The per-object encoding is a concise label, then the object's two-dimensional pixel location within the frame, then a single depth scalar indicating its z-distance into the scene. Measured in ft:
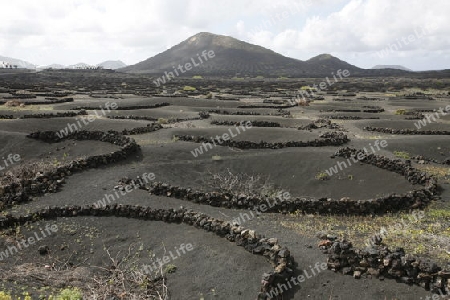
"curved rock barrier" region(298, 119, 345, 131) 101.45
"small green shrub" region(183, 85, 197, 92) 250.45
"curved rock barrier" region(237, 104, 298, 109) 155.22
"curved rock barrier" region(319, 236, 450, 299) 28.48
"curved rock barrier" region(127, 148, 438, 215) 46.03
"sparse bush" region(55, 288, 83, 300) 26.40
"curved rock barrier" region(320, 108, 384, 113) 147.79
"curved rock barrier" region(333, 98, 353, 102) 193.73
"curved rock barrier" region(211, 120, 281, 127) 104.94
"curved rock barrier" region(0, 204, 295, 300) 30.91
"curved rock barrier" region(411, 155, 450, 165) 68.86
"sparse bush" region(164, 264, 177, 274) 35.47
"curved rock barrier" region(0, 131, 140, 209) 50.39
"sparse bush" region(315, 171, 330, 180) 63.52
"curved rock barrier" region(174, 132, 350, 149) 79.15
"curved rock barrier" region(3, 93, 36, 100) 156.14
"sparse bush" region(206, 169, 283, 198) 60.54
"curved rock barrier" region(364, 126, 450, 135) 96.91
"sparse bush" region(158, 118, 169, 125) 110.83
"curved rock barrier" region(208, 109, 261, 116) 130.19
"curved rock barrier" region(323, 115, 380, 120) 126.41
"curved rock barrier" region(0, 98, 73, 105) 143.02
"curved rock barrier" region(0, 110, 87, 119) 105.40
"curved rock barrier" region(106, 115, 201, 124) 113.50
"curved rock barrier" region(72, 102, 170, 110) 135.44
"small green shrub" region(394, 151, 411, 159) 72.64
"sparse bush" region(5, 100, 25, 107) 130.08
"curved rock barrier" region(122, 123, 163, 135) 91.81
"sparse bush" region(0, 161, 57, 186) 55.83
